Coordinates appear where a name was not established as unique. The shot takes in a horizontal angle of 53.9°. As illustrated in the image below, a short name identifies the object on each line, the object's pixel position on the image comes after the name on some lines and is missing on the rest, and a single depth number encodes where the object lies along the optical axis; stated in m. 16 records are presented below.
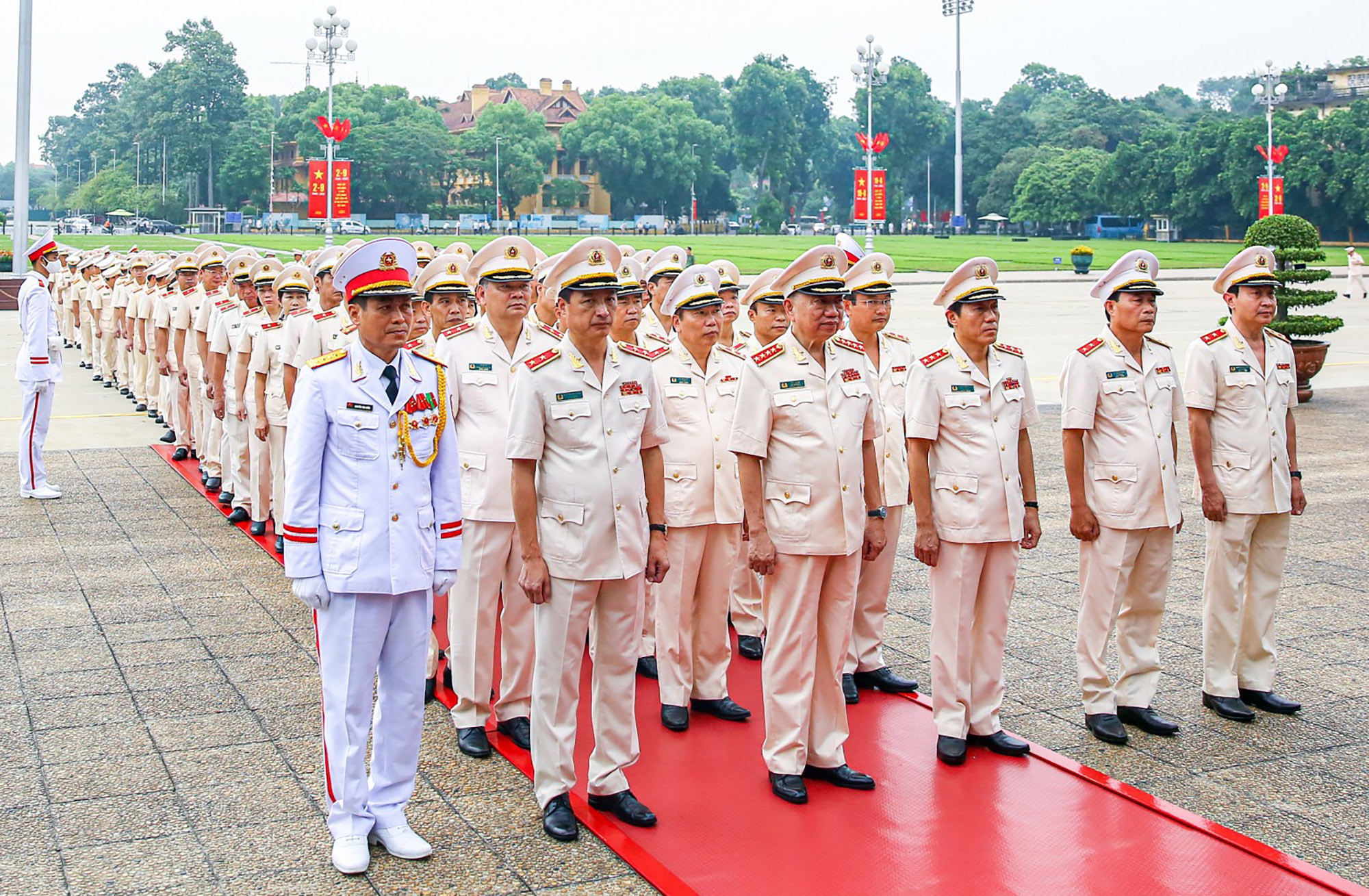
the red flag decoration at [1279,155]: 50.22
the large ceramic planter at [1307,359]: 16.33
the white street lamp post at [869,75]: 49.50
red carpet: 4.38
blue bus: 83.06
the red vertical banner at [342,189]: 40.09
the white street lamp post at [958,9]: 76.25
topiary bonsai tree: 15.96
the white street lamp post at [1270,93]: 45.56
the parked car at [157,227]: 98.69
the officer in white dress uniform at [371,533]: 4.38
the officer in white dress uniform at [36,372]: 10.51
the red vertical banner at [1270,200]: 45.60
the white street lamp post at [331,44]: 38.31
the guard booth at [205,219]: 97.19
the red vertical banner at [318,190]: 42.81
